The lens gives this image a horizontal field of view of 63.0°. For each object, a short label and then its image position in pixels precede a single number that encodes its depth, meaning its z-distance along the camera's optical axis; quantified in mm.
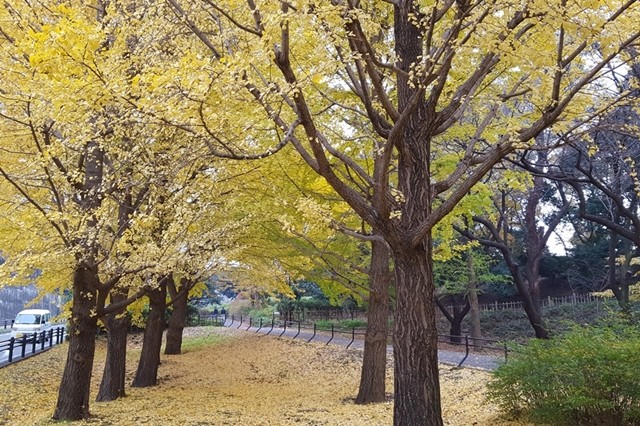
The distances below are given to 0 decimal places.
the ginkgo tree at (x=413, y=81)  4719
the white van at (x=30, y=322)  30234
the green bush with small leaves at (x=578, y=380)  5902
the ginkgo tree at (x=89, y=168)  5109
